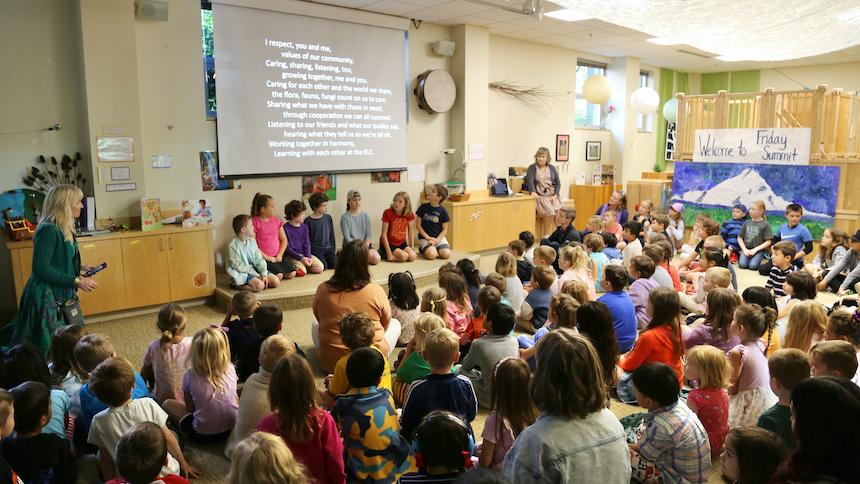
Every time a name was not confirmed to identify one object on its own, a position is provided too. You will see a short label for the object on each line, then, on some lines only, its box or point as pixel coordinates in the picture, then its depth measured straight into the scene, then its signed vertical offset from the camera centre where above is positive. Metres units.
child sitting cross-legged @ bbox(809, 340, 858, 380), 2.49 -0.79
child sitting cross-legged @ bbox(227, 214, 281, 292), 5.62 -0.87
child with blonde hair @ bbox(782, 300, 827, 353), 3.20 -0.84
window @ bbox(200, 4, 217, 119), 5.96 +1.09
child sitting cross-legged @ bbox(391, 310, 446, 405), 3.05 -0.99
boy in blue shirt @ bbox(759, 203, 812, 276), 6.93 -0.75
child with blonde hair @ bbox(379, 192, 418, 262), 6.88 -0.70
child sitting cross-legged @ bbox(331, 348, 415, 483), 2.32 -0.98
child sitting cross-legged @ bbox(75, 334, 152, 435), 2.62 -0.86
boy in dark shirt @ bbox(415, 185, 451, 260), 7.18 -0.66
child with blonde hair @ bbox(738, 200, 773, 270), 7.14 -0.85
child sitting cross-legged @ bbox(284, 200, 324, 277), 6.16 -0.75
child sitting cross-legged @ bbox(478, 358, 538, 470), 2.29 -0.92
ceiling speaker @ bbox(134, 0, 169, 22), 5.30 +1.42
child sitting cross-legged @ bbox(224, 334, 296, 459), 2.52 -0.92
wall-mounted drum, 7.59 +0.99
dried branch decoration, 8.91 +1.13
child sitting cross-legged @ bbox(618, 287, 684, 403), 3.21 -0.89
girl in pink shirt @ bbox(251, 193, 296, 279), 5.92 -0.65
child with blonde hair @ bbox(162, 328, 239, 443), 2.80 -1.07
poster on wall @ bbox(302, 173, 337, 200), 6.86 -0.17
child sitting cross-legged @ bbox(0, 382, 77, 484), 2.12 -0.97
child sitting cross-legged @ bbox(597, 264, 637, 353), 3.77 -0.85
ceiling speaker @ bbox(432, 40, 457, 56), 7.74 +1.56
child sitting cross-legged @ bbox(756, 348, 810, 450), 2.35 -0.85
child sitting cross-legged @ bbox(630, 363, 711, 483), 2.24 -0.98
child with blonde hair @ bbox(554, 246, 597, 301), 4.57 -0.76
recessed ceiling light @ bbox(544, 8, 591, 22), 7.25 +1.86
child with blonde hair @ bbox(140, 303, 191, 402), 3.09 -0.95
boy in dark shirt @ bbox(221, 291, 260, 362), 3.44 -0.89
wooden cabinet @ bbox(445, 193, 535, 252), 7.84 -0.70
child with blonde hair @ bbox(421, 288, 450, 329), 3.66 -0.80
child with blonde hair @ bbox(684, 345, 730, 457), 2.70 -0.99
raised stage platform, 5.49 -1.11
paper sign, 7.68 +0.29
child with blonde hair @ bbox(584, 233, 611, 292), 5.23 -0.77
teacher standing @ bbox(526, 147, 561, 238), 8.82 -0.27
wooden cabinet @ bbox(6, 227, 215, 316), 5.00 -0.83
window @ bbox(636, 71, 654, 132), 11.78 +0.96
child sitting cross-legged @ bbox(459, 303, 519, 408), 3.14 -0.93
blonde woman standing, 3.69 -0.63
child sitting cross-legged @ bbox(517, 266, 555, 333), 4.36 -0.96
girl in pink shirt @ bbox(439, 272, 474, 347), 3.98 -0.89
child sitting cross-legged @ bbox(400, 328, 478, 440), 2.46 -0.90
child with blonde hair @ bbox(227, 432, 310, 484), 1.55 -0.76
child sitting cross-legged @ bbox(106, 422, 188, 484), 1.79 -0.84
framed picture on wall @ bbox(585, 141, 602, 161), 10.59 +0.32
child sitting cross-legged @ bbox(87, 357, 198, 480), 2.32 -0.95
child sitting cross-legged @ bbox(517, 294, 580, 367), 3.39 -0.82
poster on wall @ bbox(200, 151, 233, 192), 6.09 -0.02
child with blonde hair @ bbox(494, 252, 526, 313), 4.55 -0.81
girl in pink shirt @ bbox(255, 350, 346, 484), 2.11 -0.90
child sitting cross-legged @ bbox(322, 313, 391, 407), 2.90 -0.80
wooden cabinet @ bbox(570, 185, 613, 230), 10.09 -0.52
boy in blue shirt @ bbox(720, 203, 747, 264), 7.53 -0.78
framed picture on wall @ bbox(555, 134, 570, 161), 9.90 +0.35
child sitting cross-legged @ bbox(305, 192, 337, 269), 6.43 -0.63
